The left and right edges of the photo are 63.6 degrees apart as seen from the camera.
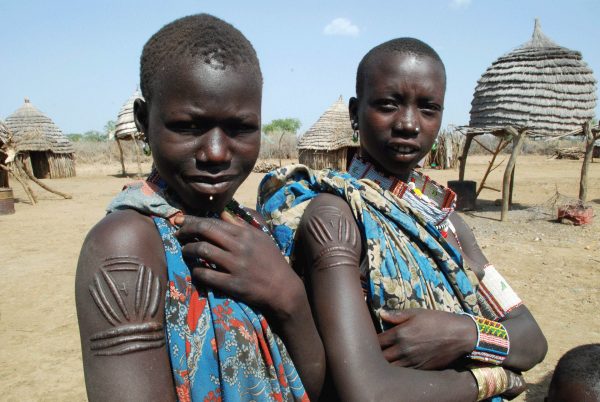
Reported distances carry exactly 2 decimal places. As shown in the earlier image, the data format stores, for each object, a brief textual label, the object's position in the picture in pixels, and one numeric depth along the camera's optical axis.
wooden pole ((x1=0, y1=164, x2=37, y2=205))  12.38
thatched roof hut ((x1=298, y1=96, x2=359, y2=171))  17.81
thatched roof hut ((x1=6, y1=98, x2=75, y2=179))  20.22
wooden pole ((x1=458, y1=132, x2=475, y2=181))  11.54
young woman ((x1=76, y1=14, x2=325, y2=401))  0.91
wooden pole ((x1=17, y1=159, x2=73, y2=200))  12.97
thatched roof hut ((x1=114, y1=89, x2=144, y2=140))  18.28
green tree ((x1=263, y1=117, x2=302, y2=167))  55.96
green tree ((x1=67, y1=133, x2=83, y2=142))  58.49
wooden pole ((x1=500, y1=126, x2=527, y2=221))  9.29
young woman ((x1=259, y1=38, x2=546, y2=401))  1.26
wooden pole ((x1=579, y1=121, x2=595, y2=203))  9.62
